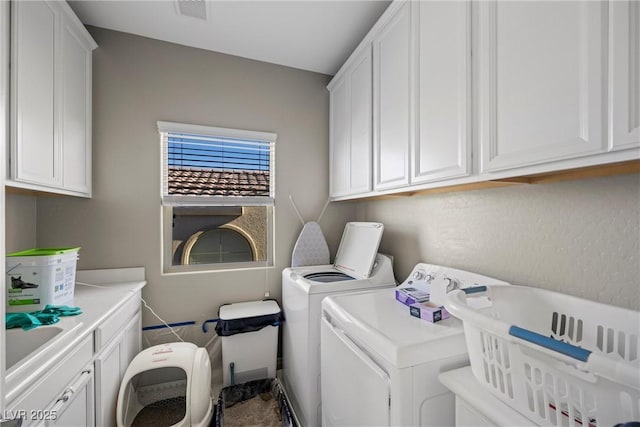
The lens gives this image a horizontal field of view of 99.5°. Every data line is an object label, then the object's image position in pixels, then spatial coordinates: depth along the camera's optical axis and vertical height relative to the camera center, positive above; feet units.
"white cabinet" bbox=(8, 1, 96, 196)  4.09 +2.07
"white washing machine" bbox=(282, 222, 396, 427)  5.61 -1.77
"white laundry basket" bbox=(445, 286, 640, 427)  1.98 -1.33
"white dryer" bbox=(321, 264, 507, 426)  3.12 -1.87
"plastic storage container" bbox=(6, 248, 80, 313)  4.42 -1.10
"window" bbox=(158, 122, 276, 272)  7.25 +0.48
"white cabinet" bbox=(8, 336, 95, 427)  2.85 -2.17
